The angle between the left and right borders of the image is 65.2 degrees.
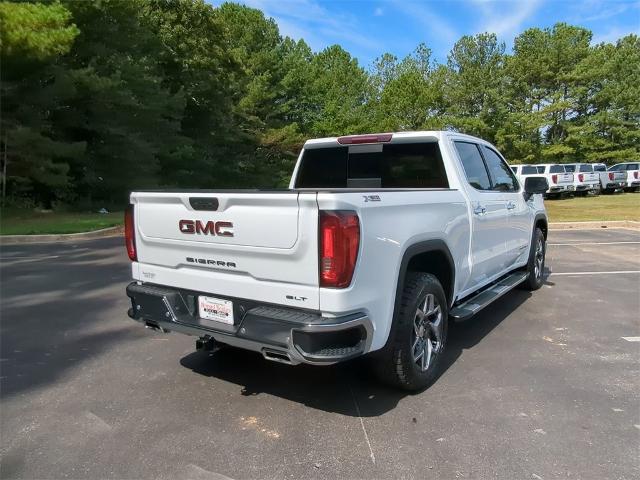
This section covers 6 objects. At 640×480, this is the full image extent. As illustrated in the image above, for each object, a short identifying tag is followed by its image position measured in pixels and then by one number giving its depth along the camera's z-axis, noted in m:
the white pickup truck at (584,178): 27.44
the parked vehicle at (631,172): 29.97
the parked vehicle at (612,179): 29.44
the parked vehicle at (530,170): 27.62
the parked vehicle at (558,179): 26.86
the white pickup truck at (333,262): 2.88
